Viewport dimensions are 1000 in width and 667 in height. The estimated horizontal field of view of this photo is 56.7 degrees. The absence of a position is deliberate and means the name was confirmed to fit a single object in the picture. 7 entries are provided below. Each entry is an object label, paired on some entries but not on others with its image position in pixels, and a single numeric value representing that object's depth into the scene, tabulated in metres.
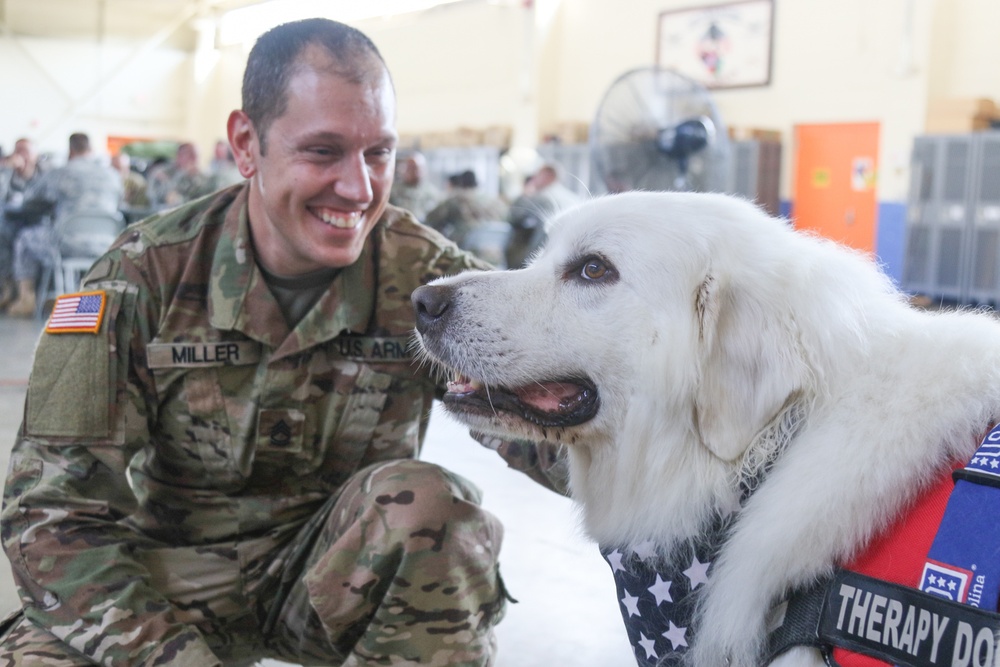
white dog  1.31
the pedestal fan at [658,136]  6.55
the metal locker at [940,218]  9.90
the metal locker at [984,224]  9.61
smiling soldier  1.72
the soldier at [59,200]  8.69
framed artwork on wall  12.28
